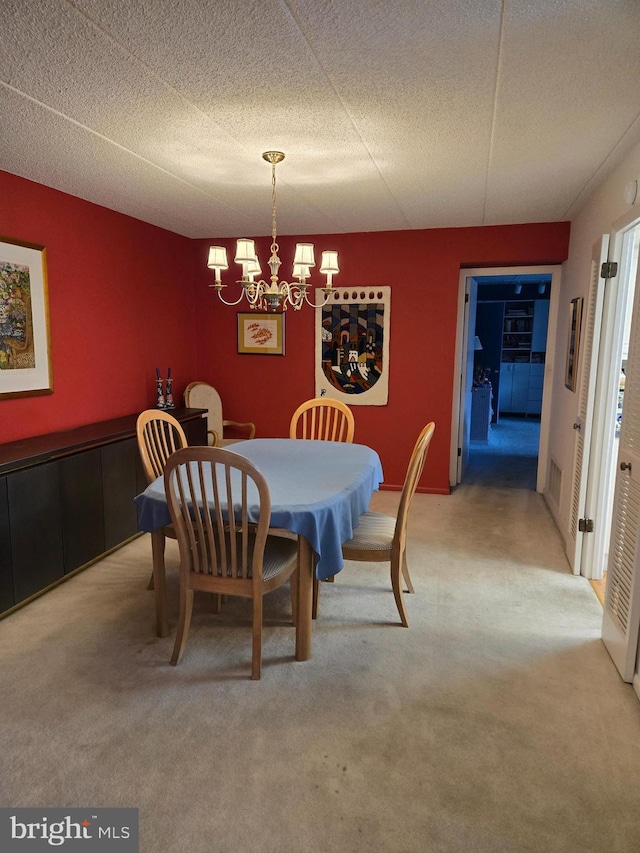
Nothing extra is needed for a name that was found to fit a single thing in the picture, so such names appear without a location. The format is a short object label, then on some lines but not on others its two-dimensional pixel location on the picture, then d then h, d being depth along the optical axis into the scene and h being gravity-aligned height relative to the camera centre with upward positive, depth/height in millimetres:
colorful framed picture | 3189 +131
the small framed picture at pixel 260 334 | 5328 +130
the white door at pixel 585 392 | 3121 -233
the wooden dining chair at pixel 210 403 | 5125 -550
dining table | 2275 -714
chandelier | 2861 +448
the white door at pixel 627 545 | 2246 -837
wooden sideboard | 2760 -917
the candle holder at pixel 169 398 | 4749 -471
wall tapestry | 5023 +21
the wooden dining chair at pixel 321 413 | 3840 -441
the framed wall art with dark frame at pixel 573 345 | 3740 +55
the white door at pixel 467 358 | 5110 -73
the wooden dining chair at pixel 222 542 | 2131 -824
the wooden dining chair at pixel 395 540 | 2578 -948
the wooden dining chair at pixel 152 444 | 3016 -574
